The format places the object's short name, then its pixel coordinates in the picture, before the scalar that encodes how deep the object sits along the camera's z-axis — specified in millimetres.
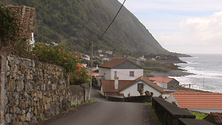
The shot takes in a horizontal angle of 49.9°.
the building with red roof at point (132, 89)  35875
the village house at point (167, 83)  50344
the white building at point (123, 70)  51022
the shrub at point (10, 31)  6984
